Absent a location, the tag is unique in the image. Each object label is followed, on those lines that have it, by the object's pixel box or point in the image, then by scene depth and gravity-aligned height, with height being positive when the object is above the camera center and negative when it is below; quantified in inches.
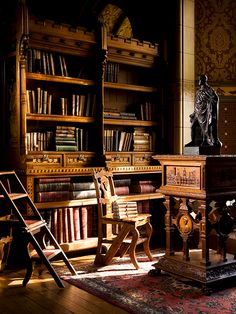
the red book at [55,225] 173.2 -31.0
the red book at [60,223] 174.4 -30.4
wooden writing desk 132.8 -20.0
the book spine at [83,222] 181.8 -31.3
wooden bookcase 171.2 +18.2
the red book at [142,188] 202.4 -19.1
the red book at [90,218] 185.9 -30.5
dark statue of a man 145.4 +10.9
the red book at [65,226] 175.5 -32.0
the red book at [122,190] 195.8 -19.2
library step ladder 136.9 -25.3
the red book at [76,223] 179.3 -31.3
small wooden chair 155.9 -26.9
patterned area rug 118.6 -44.3
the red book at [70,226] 177.3 -32.2
